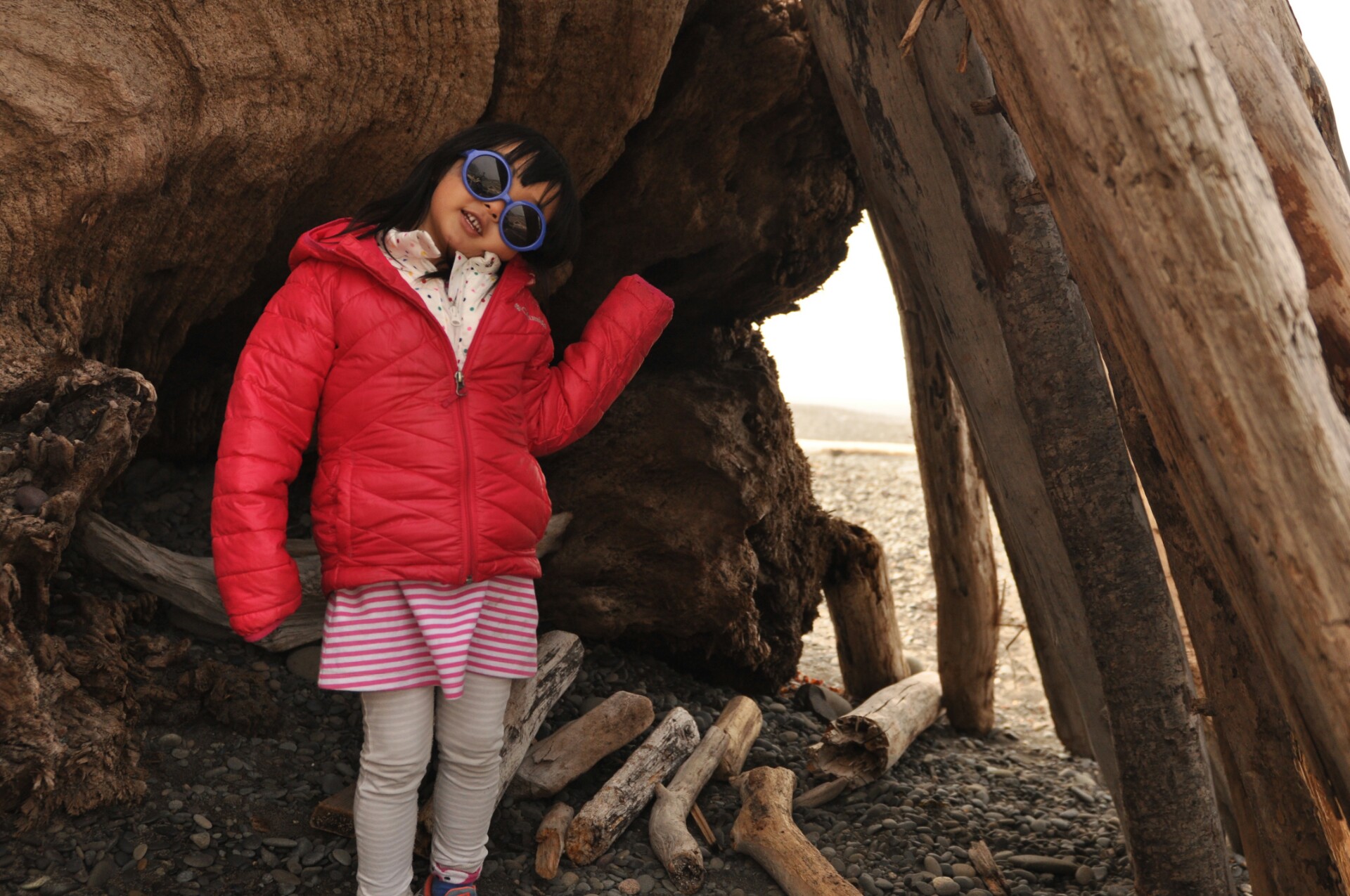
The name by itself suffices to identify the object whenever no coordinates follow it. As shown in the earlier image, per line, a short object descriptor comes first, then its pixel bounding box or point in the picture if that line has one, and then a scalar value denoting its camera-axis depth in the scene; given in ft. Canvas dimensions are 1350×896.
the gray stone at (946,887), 10.47
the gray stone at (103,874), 8.23
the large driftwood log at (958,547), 15.88
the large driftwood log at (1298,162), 6.26
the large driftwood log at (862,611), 16.06
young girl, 7.84
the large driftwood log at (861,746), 12.51
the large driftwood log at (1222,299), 5.42
